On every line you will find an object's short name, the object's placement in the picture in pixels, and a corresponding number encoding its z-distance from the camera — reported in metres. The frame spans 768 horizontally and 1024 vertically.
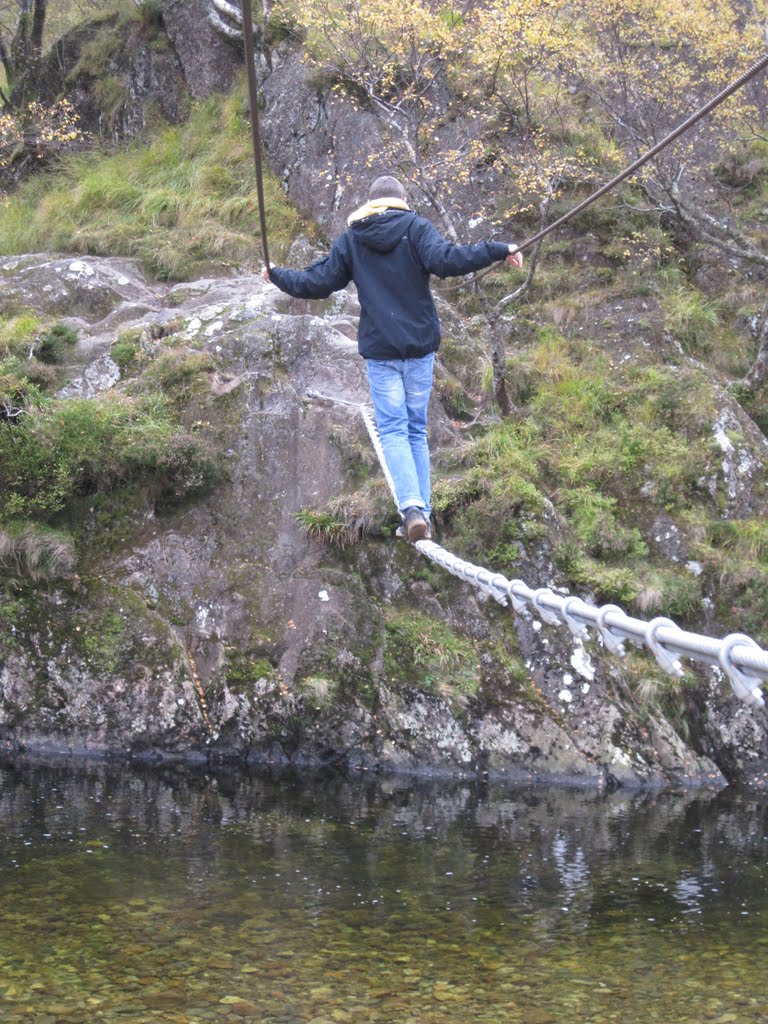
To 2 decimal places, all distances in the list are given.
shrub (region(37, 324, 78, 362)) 10.72
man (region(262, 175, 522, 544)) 5.67
